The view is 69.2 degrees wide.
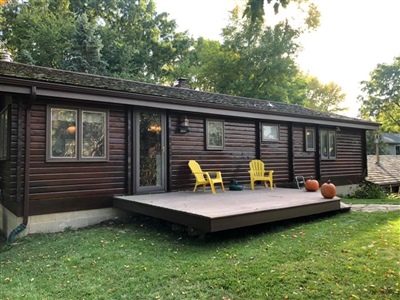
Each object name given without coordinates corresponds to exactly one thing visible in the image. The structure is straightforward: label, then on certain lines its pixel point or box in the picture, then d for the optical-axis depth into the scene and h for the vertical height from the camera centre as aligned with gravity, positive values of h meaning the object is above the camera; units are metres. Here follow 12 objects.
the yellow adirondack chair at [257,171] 7.38 -0.31
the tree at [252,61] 18.70 +6.54
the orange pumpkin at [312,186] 6.79 -0.63
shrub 9.40 -1.13
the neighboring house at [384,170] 11.36 -0.53
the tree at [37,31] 16.11 +7.41
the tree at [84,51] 15.68 +6.03
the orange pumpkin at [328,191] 5.46 -0.61
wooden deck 3.90 -0.75
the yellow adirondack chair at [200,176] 6.30 -0.37
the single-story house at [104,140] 4.91 +0.42
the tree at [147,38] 20.41 +9.07
